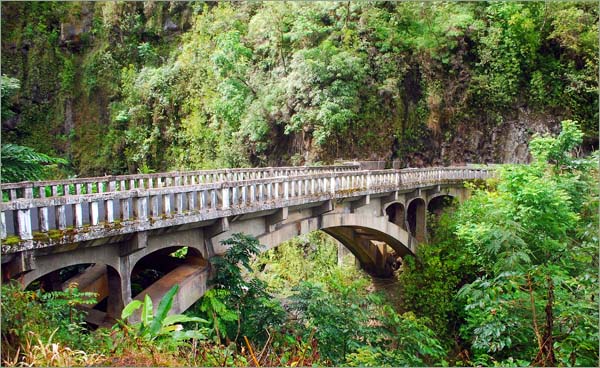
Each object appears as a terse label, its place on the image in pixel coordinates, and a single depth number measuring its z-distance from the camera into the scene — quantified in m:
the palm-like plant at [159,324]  6.29
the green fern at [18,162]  12.09
